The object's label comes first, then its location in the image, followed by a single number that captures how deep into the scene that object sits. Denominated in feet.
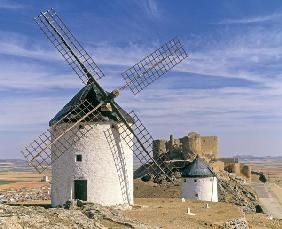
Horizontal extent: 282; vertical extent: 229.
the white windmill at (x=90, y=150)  71.72
